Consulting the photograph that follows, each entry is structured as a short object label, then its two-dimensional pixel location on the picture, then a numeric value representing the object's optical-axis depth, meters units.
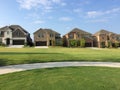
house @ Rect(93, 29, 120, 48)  33.50
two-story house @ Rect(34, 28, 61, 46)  31.86
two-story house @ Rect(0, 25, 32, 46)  30.88
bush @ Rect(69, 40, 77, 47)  31.35
